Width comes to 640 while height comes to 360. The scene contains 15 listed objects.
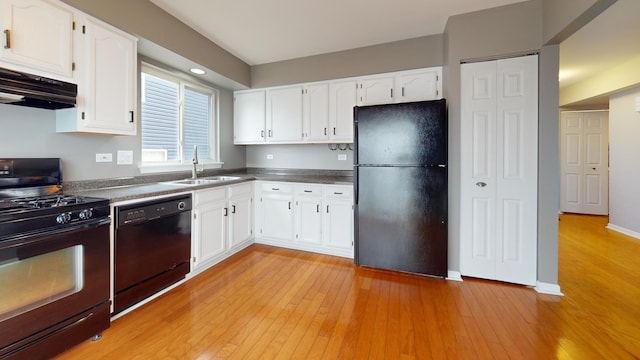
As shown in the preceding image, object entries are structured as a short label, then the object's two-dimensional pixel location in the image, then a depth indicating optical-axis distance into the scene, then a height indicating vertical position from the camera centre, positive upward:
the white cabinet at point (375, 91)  3.18 +1.06
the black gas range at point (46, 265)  1.34 -0.52
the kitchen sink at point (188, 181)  2.83 -0.06
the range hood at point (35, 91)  1.50 +0.52
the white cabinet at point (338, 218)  3.12 -0.51
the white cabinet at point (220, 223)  2.64 -0.53
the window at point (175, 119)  2.79 +0.69
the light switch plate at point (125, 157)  2.49 +0.18
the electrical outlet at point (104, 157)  2.32 +0.16
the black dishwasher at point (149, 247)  1.92 -0.58
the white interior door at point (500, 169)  2.41 +0.08
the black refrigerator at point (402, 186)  2.57 -0.10
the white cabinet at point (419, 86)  2.99 +1.06
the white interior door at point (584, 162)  5.18 +0.32
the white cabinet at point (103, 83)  1.91 +0.73
